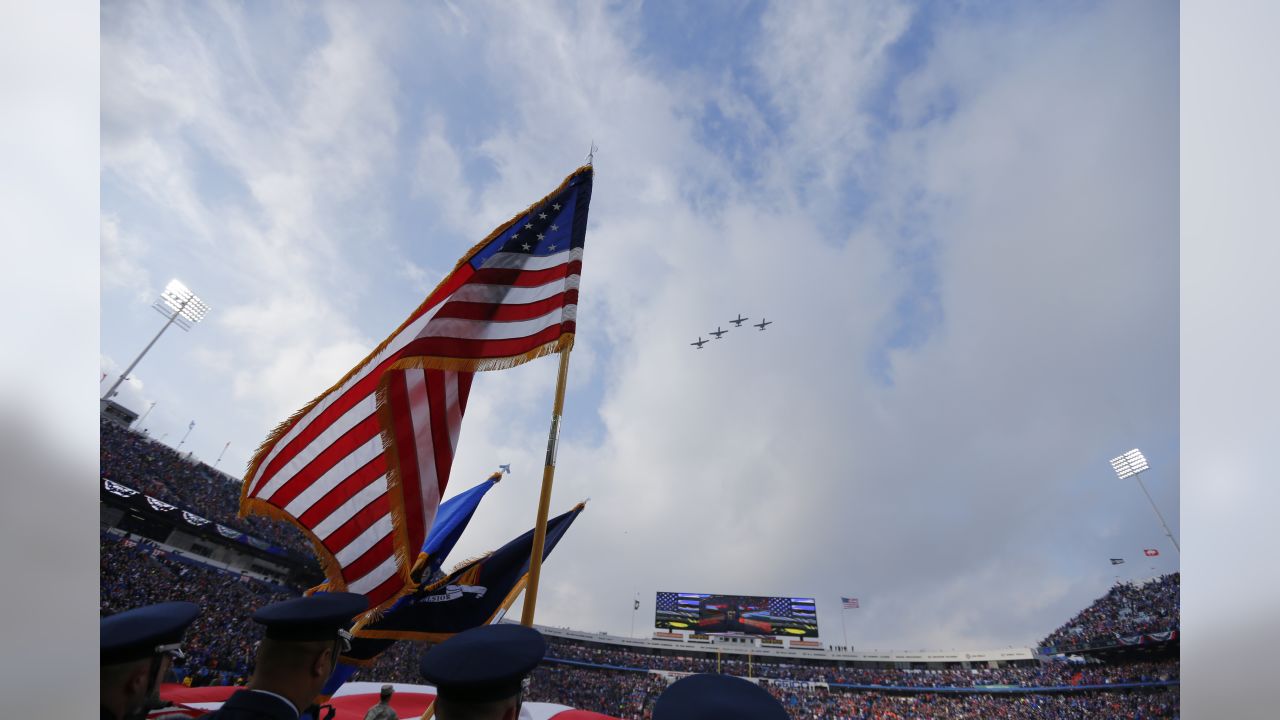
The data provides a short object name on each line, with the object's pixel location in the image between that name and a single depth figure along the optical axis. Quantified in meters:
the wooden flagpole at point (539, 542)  4.17
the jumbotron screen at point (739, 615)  42.66
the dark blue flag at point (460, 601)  5.68
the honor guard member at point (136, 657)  2.35
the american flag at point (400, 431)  5.53
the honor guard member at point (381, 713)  6.10
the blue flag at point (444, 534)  5.91
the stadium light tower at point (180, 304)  36.72
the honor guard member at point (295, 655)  2.48
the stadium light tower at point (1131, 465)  39.72
